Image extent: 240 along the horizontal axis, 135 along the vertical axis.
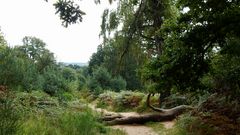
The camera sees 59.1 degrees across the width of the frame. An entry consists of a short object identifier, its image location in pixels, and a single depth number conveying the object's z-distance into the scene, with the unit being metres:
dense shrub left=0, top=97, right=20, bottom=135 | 3.04
